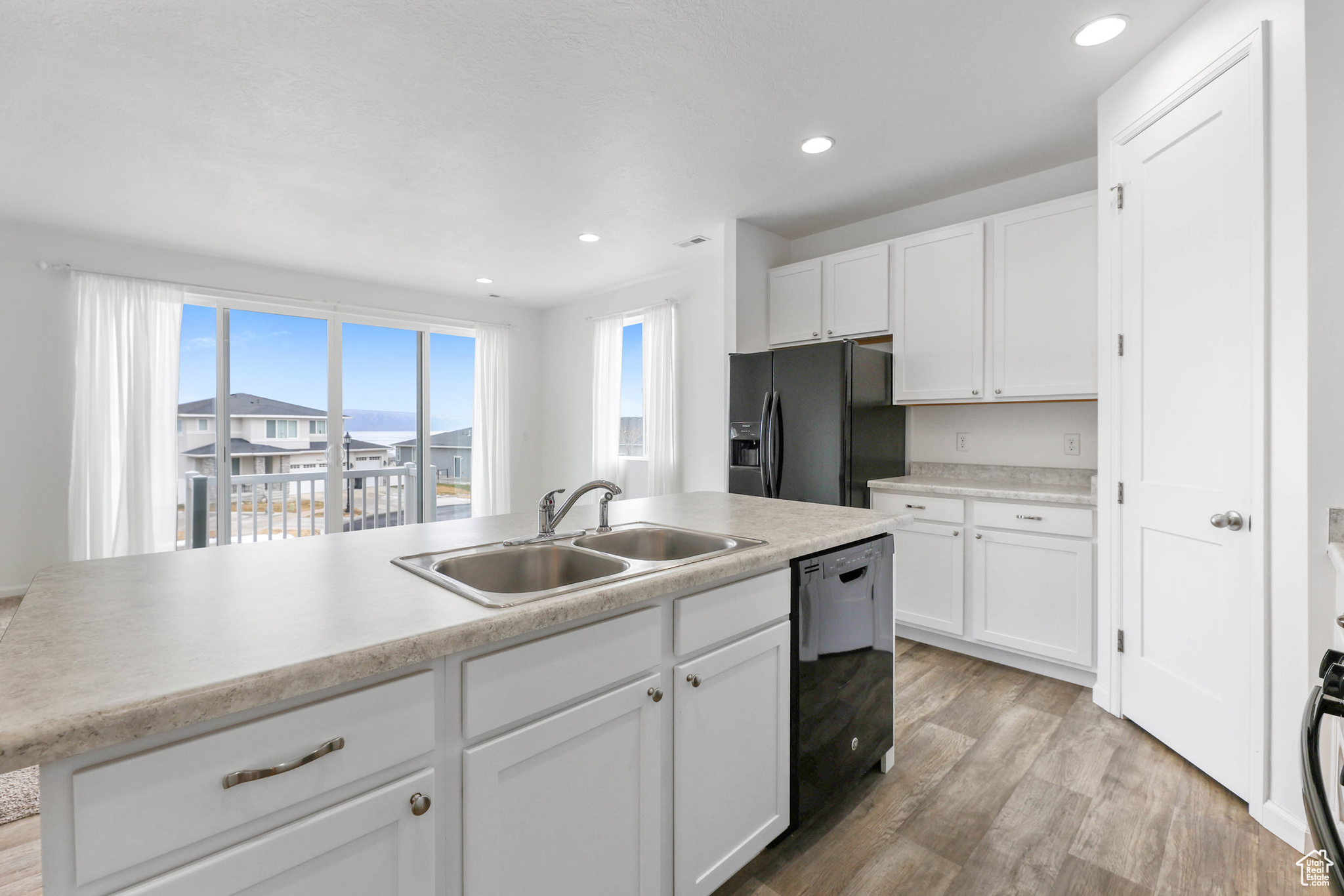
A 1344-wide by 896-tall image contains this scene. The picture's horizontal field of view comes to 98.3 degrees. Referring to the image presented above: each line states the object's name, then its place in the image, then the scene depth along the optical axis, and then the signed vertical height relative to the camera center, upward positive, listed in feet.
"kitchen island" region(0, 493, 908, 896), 2.20 -1.36
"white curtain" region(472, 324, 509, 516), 19.76 +0.76
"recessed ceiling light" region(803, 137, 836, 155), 9.29 +4.91
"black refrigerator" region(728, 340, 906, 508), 10.50 +0.45
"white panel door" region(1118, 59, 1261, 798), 5.97 +0.27
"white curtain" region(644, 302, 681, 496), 16.03 +1.32
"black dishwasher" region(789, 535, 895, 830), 5.32 -2.22
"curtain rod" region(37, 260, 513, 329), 12.94 +4.10
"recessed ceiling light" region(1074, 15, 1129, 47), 6.57 +4.81
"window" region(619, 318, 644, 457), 17.81 +1.77
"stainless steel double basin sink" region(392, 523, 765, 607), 4.34 -0.94
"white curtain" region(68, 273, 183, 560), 13.02 +0.70
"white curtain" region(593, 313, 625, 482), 18.02 +1.59
